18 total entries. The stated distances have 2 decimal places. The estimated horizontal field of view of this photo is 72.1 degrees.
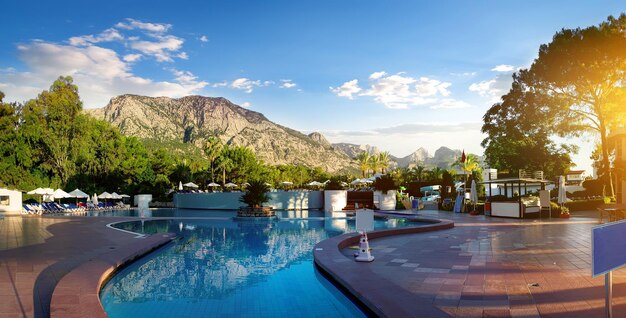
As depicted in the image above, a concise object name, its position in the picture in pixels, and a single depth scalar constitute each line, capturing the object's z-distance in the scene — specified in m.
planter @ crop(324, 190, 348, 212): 32.22
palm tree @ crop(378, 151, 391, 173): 75.80
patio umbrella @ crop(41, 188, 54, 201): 31.55
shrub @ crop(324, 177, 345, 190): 33.25
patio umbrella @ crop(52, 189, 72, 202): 33.93
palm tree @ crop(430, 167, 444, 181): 61.46
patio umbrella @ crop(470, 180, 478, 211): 24.22
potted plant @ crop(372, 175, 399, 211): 30.38
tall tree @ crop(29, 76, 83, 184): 42.96
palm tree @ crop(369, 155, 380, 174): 76.06
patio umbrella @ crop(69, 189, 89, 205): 36.00
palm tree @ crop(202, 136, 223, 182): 56.56
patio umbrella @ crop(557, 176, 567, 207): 20.61
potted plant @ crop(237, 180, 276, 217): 24.47
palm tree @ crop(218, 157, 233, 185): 54.01
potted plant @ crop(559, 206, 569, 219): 20.12
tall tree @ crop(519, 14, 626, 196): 26.05
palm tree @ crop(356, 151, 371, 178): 76.19
